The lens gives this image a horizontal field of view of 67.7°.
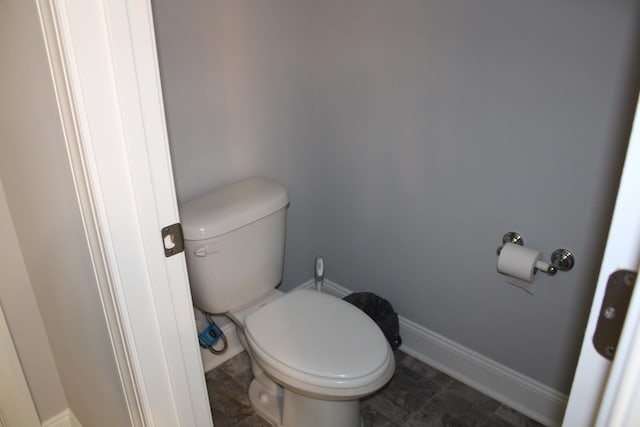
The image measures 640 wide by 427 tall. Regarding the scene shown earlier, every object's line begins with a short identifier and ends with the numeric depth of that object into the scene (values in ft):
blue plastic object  6.19
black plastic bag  6.47
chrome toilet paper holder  4.86
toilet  4.63
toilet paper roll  4.89
